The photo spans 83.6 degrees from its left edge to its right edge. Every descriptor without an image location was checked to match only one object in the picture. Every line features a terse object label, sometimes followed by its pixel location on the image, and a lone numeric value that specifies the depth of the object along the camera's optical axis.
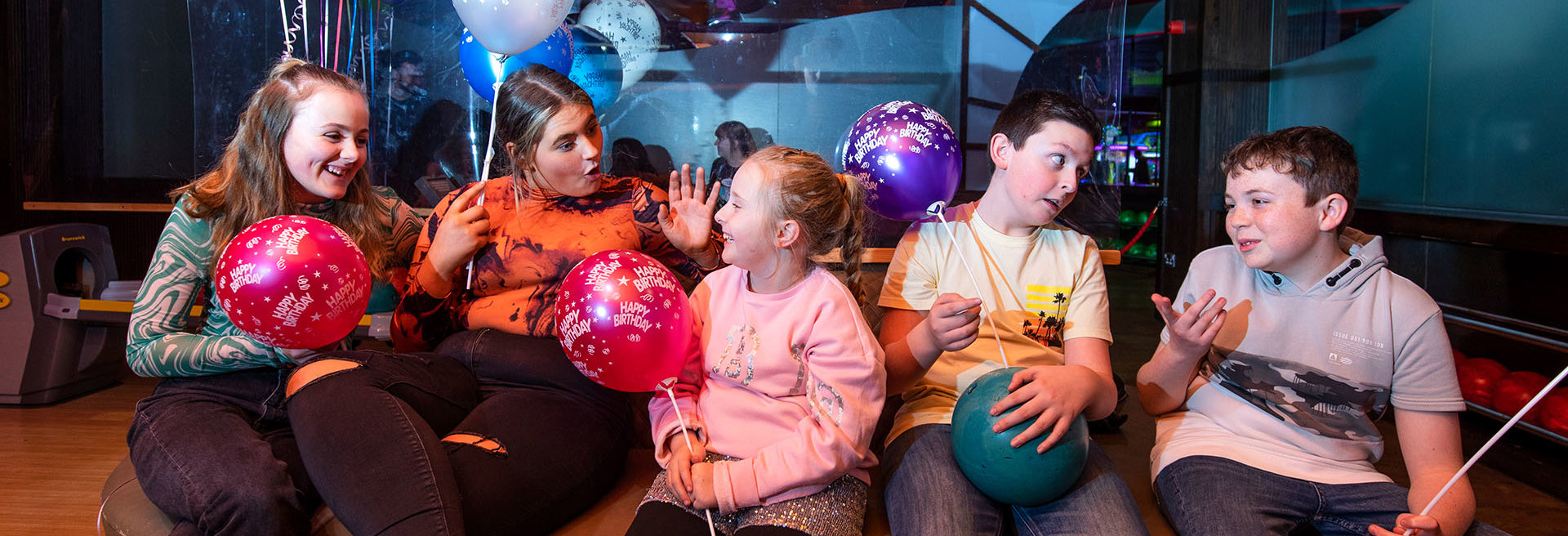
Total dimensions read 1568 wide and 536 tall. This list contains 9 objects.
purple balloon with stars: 1.81
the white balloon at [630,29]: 3.38
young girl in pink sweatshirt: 1.34
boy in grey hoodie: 1.41
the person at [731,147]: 3.54
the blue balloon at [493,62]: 2.48
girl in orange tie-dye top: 1.35
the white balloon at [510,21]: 1.85
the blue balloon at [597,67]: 3.18
